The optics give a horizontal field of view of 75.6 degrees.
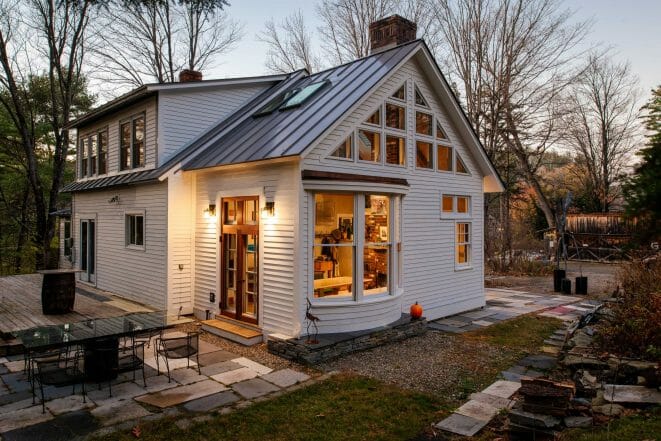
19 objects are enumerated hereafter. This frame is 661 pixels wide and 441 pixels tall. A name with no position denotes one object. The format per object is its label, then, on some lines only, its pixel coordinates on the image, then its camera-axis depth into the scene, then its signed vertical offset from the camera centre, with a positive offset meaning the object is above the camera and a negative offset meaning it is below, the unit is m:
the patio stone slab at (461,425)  4.98 -2.37
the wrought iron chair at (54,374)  5.80 -2.12
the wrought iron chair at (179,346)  6.50 -1.86
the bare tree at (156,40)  20.91 +9.65
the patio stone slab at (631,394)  5.06 -2.04
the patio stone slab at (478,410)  5.36 -2.37
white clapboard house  8.47 +0.76
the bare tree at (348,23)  21.58 +10.71
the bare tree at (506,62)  18.81 +7.53
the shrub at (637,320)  6.66 -1.54
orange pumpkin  9.59 -1.89
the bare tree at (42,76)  17.77 +7.10
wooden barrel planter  9.74 -1.50
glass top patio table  5.75 -1.55
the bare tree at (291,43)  23.56 +10.46
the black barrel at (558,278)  15.83 -1.87
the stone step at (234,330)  8.58 -2.17
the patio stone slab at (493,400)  5.69 -2.37
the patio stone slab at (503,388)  6.10 -2.38
